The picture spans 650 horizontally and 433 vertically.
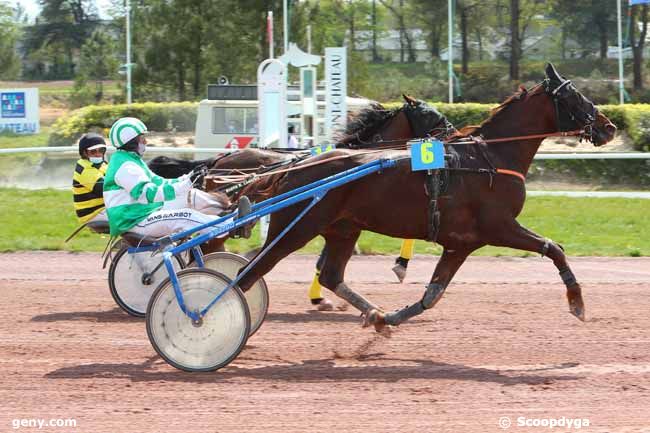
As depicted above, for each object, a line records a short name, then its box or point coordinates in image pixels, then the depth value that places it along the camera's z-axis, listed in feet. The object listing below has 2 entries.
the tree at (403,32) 121.90
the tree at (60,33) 136.77
